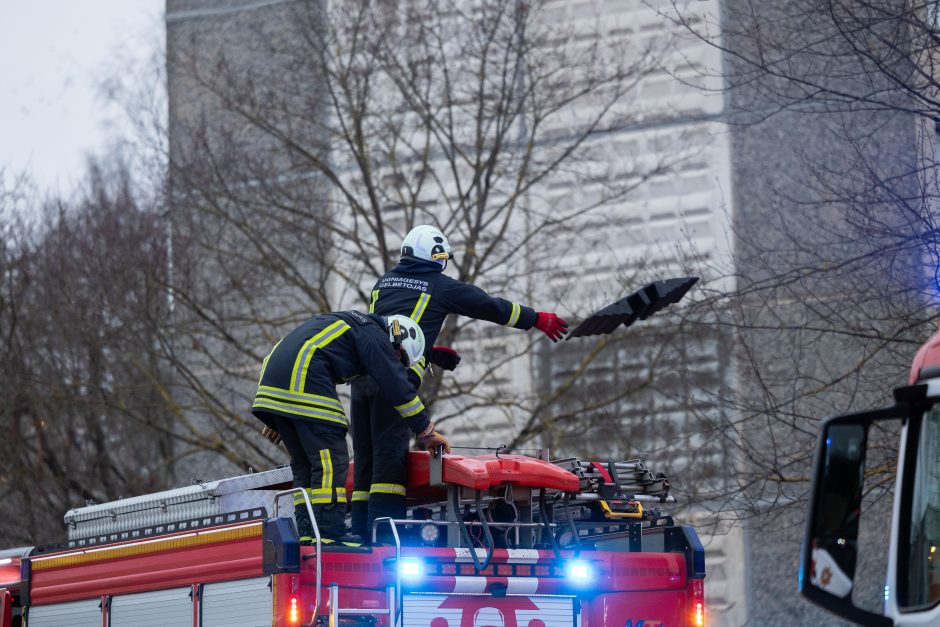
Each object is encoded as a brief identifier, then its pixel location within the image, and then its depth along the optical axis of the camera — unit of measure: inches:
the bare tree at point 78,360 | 1251.9
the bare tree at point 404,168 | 1172.2
